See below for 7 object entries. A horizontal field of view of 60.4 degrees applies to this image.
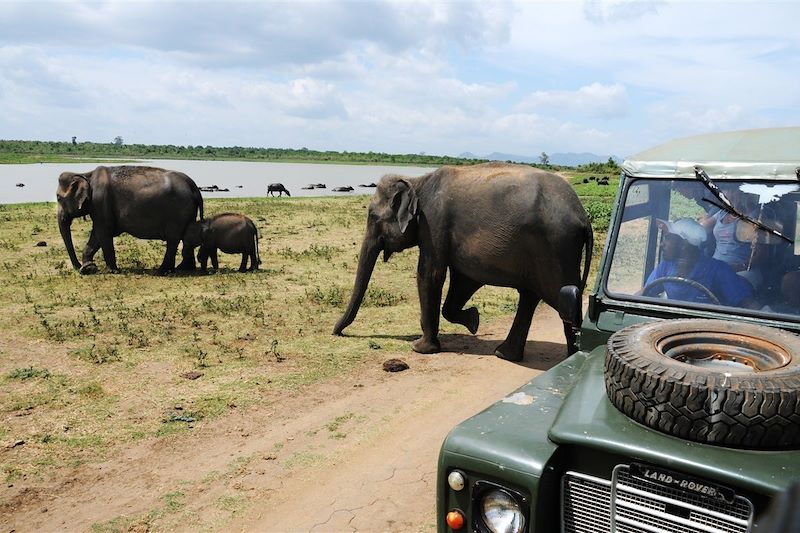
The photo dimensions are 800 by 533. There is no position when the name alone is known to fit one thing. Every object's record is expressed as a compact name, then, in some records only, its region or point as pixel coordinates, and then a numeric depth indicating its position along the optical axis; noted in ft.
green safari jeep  8.17
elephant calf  48.26
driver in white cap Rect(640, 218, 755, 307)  12.28
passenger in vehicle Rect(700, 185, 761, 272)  12.28
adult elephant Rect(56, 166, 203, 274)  47.88
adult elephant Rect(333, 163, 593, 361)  24.68
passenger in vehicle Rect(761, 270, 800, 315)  11.91
